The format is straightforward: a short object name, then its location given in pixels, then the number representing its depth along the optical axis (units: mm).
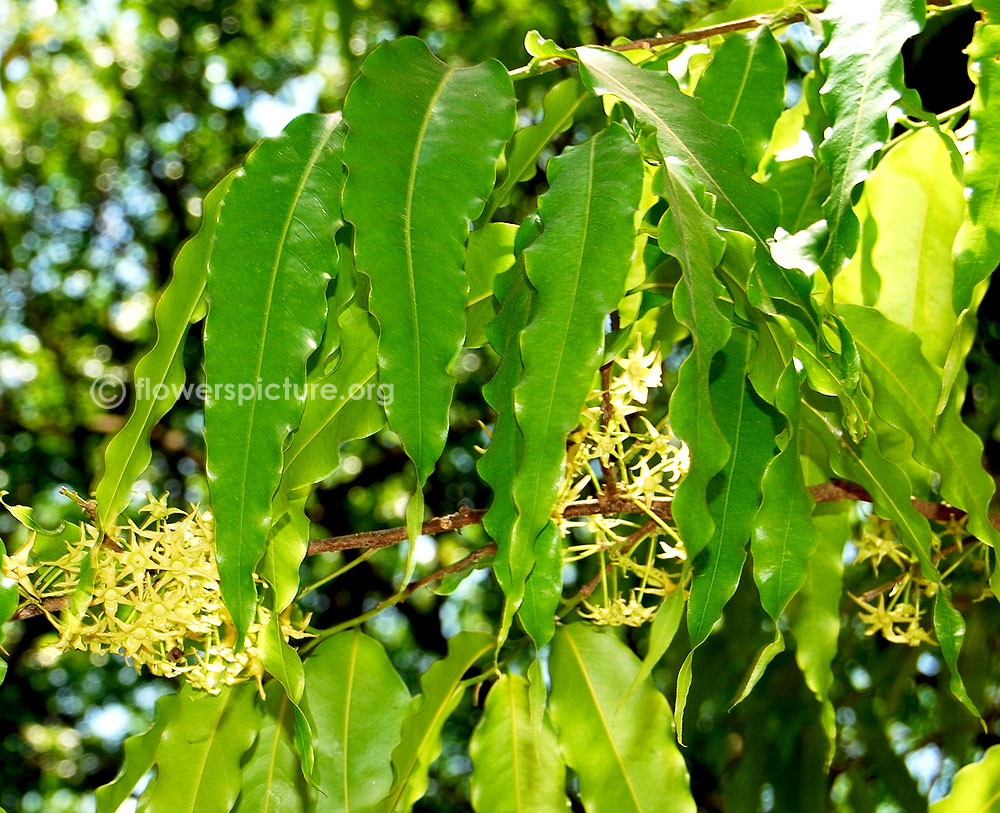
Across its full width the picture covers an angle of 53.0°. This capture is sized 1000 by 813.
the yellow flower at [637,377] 649
